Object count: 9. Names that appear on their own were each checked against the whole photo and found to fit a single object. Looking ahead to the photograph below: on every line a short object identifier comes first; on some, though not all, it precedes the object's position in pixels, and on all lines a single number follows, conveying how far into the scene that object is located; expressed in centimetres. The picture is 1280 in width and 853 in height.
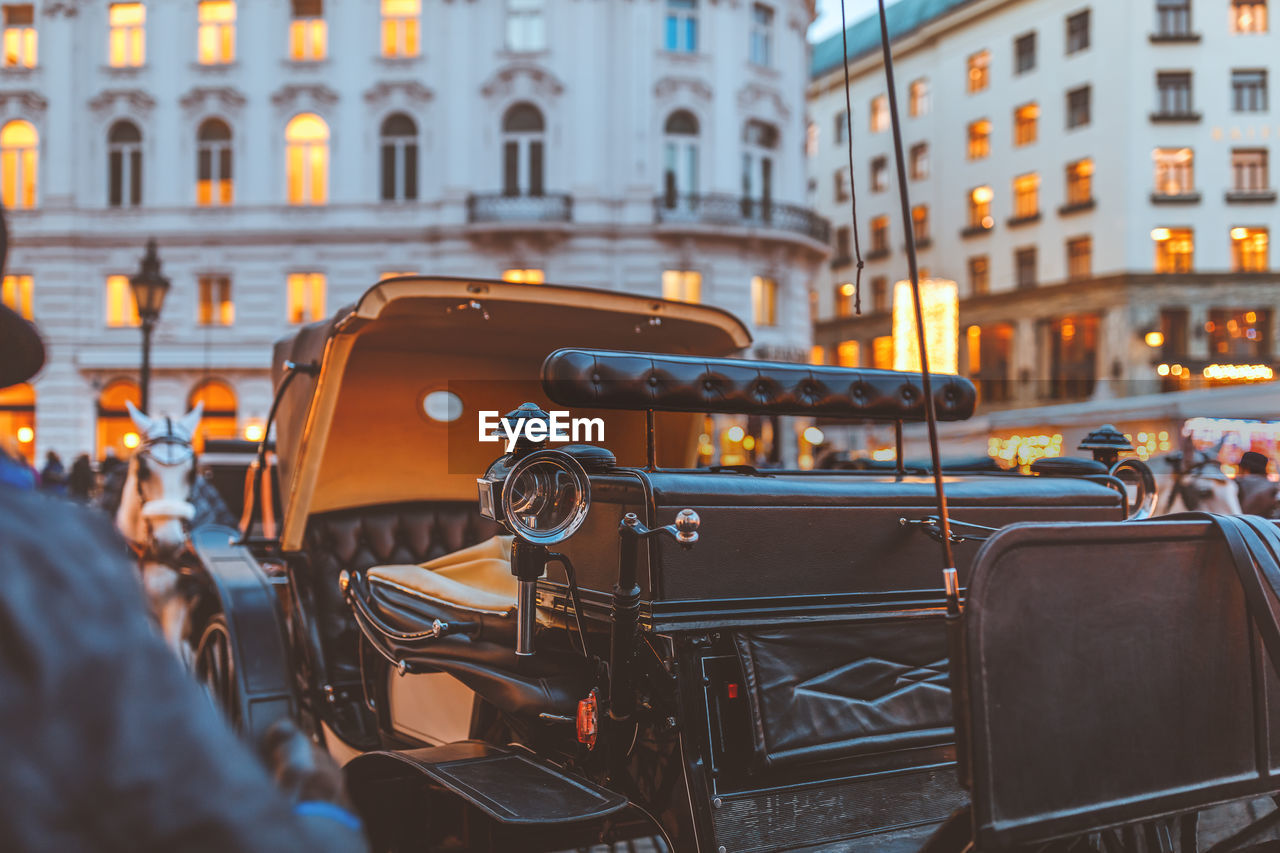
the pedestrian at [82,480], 1453
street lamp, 1297
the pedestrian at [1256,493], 858
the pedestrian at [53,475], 1620
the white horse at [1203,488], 917
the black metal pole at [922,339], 206
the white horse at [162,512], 657
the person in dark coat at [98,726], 104
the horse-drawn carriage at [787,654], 224
